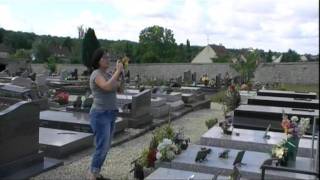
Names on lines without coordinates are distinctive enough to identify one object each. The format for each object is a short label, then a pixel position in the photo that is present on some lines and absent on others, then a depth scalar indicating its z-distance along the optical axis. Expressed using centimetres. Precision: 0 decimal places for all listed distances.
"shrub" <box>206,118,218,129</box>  784
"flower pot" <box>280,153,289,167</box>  441
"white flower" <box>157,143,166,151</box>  473
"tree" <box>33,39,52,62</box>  5128
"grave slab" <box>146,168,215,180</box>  395
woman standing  405
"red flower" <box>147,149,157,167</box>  478
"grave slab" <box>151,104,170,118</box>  928
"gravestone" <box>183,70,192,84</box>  2015
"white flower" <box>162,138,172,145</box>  476
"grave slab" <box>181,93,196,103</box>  1175
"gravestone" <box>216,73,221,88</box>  1744
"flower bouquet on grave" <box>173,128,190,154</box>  513
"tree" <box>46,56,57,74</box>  2865
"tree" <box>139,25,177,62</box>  5019
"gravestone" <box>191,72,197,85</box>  2074
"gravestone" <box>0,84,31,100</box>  908
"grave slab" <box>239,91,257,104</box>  1256
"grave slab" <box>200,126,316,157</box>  536
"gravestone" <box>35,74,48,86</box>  1320
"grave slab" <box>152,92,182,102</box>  1108
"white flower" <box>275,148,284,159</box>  437
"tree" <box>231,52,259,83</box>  2219
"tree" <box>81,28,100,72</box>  3286
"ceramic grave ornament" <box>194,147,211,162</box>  462
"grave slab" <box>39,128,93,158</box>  553
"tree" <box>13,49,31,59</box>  3608
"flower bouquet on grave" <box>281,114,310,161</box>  448
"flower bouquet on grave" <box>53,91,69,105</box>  1057
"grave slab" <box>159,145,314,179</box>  428
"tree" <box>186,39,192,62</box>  6113
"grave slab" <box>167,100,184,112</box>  1046
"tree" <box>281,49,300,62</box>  4996
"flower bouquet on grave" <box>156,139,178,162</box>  471
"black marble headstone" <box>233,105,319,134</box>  678
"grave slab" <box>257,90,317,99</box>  1007
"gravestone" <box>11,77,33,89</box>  1107
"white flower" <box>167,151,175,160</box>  471
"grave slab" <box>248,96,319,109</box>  836
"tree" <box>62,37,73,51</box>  6253
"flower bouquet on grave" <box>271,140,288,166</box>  437
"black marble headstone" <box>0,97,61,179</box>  451
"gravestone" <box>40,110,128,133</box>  680
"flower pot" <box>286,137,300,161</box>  447
